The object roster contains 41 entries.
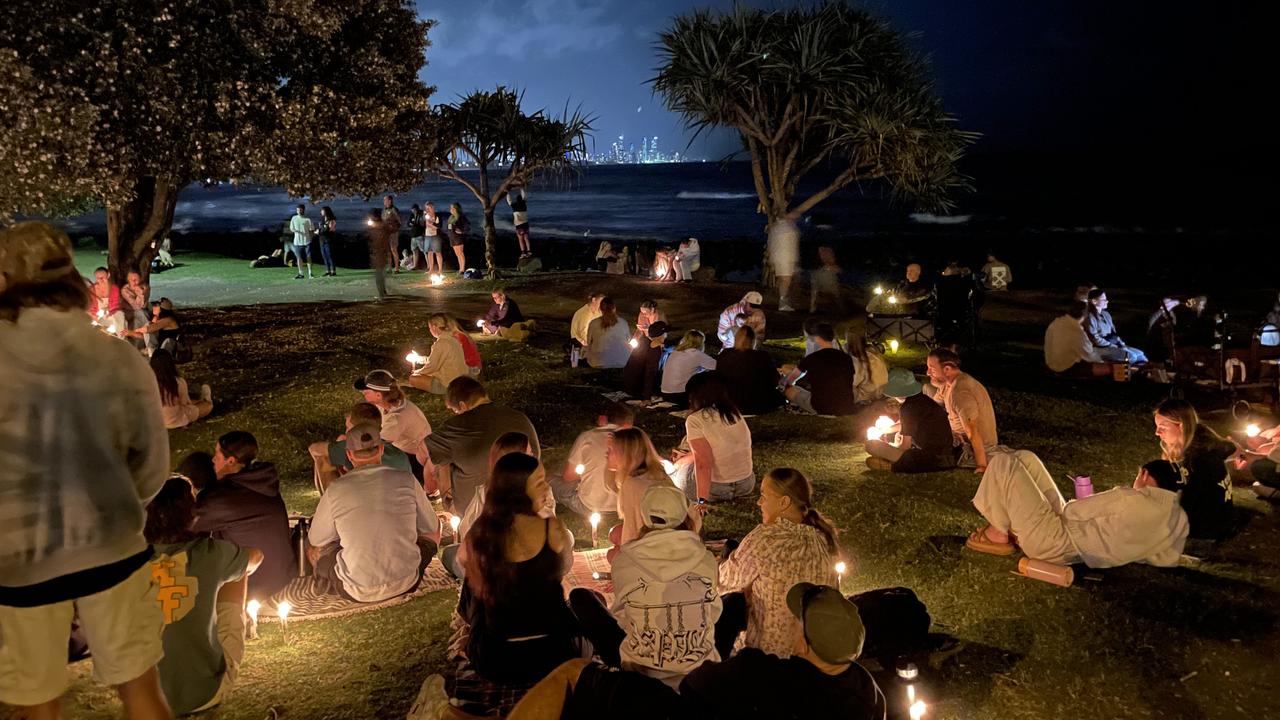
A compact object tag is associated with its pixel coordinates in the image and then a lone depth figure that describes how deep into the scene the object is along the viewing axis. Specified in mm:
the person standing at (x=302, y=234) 21844
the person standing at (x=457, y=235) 23453
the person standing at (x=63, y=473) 2932
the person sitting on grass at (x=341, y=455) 6117
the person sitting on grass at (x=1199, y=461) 6184
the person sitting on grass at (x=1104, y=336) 12523
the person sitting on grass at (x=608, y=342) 12930
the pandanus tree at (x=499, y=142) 23453
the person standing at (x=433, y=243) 22609
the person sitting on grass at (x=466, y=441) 6801
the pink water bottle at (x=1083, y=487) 7168
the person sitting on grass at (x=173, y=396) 9914
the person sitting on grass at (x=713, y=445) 7504
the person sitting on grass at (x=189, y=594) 4270
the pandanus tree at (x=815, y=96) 21156
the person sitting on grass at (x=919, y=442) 8211
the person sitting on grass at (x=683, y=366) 10781
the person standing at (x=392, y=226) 21412
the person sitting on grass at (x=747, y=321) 12945
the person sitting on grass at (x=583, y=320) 13367
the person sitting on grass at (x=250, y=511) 5438
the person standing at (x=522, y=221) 25197
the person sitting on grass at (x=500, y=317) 14594
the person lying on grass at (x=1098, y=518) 6125
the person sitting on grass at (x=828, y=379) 10367
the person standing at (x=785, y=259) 19422
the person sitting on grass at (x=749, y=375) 10328
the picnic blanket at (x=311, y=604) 5719
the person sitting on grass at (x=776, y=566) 4473
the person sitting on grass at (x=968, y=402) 8031
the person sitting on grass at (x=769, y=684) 3129
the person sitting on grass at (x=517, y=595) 4254
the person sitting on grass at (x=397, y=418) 7910
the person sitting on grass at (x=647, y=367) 11094
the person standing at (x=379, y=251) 18531
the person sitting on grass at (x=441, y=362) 10875
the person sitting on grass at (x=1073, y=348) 12469
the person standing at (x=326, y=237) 22734
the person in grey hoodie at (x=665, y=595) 4203
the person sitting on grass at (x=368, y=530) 5641
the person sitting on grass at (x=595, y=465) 7074
